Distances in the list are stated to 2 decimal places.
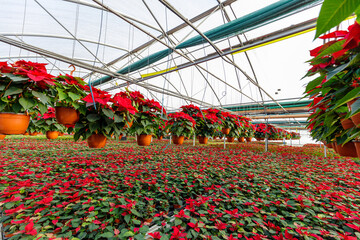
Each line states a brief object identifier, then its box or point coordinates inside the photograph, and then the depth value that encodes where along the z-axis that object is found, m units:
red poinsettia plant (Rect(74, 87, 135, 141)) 1.30
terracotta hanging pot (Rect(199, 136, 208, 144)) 3.41
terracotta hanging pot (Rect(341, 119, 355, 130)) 0.65
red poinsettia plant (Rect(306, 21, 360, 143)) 0.44
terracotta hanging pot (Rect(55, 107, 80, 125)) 1.24
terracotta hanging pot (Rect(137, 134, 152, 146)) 2.04
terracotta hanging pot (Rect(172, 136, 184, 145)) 2.78
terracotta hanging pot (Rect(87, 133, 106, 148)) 1.46
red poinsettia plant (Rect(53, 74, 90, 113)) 1.16
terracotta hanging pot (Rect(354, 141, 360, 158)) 0.74
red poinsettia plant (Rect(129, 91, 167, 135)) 1.83
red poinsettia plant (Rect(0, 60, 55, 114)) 1.03
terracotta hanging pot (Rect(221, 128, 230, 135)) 3.54
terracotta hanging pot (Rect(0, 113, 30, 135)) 1.10
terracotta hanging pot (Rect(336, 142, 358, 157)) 0.96
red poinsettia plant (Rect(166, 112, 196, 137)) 2.59
